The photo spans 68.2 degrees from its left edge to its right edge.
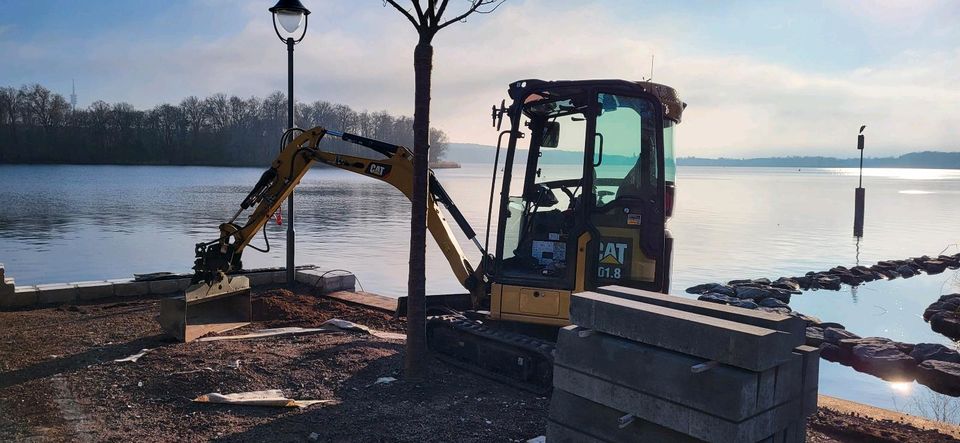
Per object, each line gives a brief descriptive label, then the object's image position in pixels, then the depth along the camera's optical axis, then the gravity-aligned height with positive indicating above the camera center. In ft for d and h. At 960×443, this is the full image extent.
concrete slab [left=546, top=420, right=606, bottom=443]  14.32 -5.15
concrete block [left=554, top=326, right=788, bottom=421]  11.80 -3.35
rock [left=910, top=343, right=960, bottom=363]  33.12 -7.26
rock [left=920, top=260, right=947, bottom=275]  67.45 -6.46
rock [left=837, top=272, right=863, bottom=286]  60.18 -7.09
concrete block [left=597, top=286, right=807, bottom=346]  13.07 -2.36
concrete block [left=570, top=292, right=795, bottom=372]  11.66 -2.53
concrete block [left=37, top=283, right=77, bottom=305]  33.01 -6.13
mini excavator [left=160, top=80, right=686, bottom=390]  21.76 -1.00
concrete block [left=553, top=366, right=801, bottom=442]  11.99 -4.03
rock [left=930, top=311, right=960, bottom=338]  41.96 -7.49
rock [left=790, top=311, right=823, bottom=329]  41.39 -7.50
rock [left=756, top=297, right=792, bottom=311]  46.42 -7.28
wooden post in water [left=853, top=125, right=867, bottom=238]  86.63 -1.46
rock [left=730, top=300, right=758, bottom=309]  43.59 -6.95
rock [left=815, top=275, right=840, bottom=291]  58.13 -7.22
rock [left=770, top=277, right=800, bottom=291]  55.36 -7.18
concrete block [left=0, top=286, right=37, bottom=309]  32.01 -6.23
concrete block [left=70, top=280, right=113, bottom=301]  34.24 -6.10
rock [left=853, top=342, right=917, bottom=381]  32.73 -7.78
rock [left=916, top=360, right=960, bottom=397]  30.37 -7.79
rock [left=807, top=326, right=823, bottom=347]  36.45 -7.42
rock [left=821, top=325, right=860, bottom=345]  37.06 -7.39
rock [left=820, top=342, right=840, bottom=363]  35.60 -7.94
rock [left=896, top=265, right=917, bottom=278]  65.21 -6.74
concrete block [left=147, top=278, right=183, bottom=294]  36.52 -6.18
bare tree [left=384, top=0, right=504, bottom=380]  20.67 -0.06
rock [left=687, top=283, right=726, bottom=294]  52.32 -7.36
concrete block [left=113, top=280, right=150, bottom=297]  35.38 -6.16
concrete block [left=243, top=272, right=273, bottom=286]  39.29 -5.94
